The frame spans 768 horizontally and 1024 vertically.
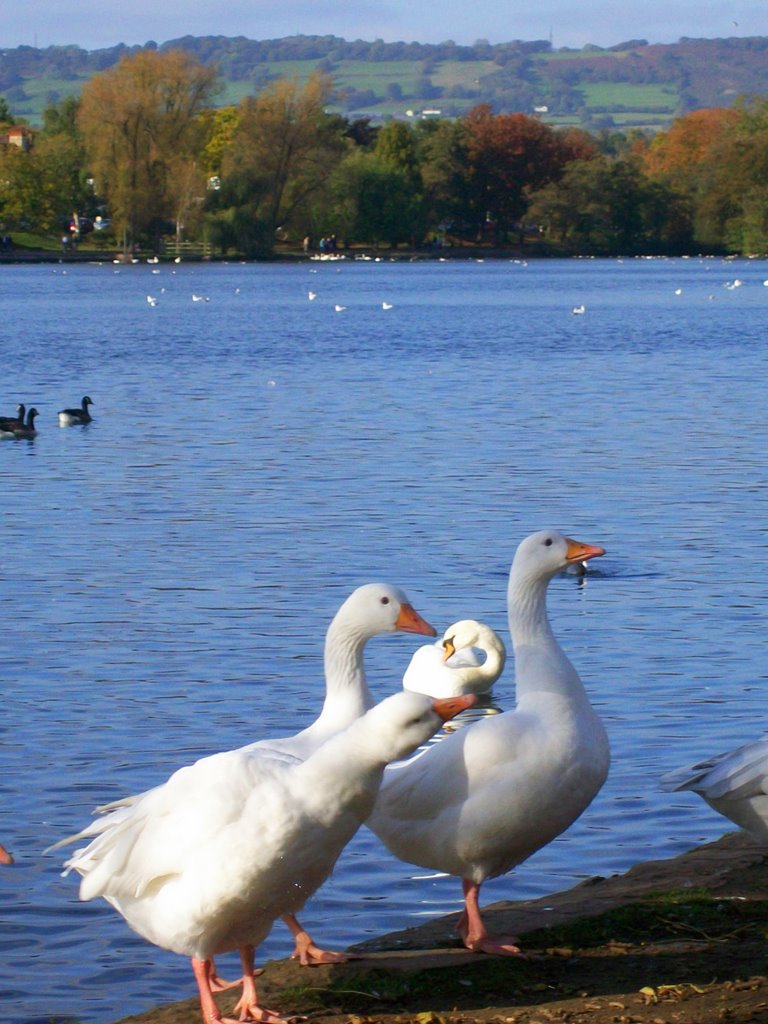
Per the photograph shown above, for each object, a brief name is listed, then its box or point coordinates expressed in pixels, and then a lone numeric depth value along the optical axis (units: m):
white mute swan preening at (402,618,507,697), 19.92
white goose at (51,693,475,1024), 9.78
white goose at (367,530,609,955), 11.34
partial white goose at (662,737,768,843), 12.44
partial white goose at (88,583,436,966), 11.99
